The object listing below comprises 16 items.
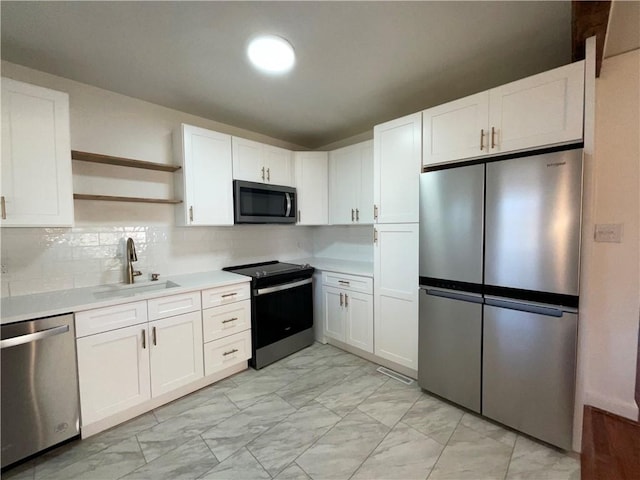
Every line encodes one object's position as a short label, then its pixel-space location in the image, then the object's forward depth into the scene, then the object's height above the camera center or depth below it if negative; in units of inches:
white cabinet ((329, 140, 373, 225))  118.1 +20.2
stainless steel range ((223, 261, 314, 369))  103.7 -33.1
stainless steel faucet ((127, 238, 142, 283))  89.7 -9.7
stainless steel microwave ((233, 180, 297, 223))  108.4 +11.2
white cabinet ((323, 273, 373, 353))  107.5 -34.3
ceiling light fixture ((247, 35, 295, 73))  66.4 +45.3
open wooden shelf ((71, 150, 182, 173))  81.1 +22.3
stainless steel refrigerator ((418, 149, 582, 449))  61.6 -15.3
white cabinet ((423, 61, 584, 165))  61.1 +28.3
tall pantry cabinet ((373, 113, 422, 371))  90.3 -3.0
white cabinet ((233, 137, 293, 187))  109.7 +28.6
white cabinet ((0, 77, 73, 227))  64.8 +18.2
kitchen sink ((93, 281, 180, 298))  80.6 -19.2
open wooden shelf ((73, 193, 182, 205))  80.8 +10.0
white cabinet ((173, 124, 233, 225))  97.1 +19.5
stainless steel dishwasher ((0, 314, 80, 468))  58.7 -35.8
